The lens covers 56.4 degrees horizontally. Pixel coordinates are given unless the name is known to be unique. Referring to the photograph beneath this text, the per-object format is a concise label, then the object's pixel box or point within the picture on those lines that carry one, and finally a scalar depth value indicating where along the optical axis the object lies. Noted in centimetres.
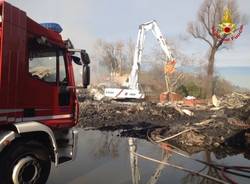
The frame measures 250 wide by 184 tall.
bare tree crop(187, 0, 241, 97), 2603
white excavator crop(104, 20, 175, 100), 1826
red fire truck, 382
